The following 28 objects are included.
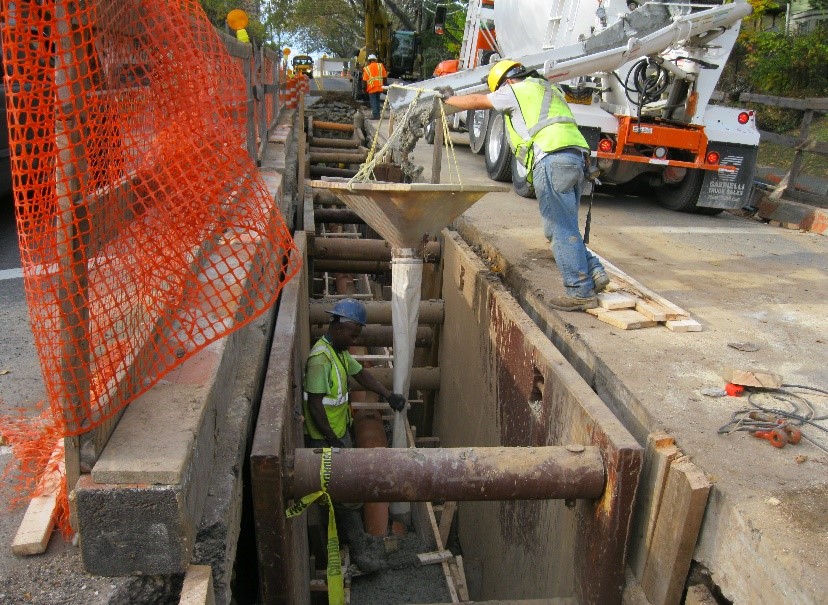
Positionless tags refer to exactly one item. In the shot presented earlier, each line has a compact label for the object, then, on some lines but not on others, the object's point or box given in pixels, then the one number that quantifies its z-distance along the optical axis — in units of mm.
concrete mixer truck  6754
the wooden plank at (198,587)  2207
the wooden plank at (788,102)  9227
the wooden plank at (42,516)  2248
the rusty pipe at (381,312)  6629
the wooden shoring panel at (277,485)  2967
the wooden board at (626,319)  4594
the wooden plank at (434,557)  5336
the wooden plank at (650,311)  4664
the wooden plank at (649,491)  3188
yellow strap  4309
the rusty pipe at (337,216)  9047
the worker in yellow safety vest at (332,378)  4902
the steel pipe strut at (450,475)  3260
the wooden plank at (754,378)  3740
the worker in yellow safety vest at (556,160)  4777
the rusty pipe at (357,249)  7602
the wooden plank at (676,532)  2934
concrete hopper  4750
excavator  20359
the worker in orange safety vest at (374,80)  15758
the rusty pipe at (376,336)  6840
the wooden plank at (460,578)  5051
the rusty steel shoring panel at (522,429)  3352
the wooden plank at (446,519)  5805
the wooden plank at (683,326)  4609
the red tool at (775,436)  3232
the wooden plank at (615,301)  4832
